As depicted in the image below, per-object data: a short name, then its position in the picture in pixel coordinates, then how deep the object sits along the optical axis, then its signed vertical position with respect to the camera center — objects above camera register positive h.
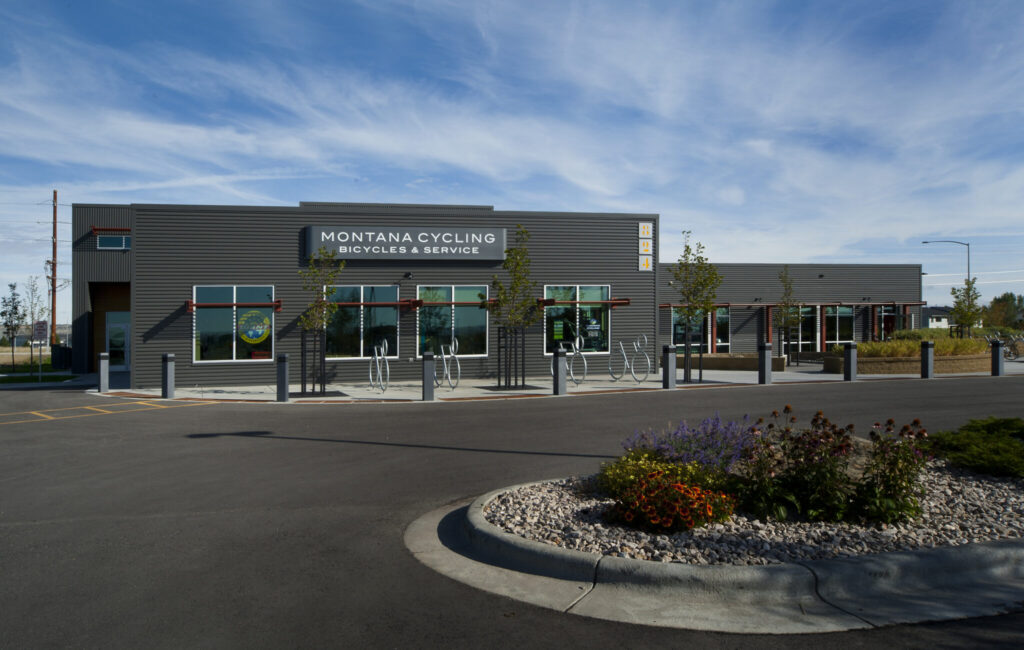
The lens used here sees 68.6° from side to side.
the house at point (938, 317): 83.91 +1.88
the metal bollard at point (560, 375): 19.14 -1.04
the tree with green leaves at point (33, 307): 47.36 +1.77
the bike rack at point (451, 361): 22.59 -0.84
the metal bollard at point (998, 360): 24.12 -0.84
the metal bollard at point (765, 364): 21.81 -0.88
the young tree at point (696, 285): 23.00 +1.50
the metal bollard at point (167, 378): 18.72 -1.09
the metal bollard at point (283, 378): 18.03 -1.05
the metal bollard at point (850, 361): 22.94 -0.84
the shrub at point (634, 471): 6.30 -1.19
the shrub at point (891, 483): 5.88 -1.20
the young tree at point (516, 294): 20.89 +1.14
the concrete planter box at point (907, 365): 25.52 -1.08
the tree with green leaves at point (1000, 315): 64.81 +1.85
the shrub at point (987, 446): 7.52 -1.21
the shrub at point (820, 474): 6.01 -1.16
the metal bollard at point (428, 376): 18.05 -1.00
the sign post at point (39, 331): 28.44 +0.14
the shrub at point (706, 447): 6.50 -1.06
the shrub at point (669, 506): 5.65 -1.32
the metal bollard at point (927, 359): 23.50 -0.79
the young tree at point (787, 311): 36.91 +1.16
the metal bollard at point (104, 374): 20.44 -1.08
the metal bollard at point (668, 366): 20.64 -0.88
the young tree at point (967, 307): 35.72 +1.30
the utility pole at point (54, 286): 37.06 +2.44
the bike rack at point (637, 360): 24.32 -0.85
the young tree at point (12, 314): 39.84 +1.10
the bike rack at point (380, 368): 22.39 -1.03
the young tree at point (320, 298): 20.14 +0.99
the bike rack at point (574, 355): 23.84 -0.67
